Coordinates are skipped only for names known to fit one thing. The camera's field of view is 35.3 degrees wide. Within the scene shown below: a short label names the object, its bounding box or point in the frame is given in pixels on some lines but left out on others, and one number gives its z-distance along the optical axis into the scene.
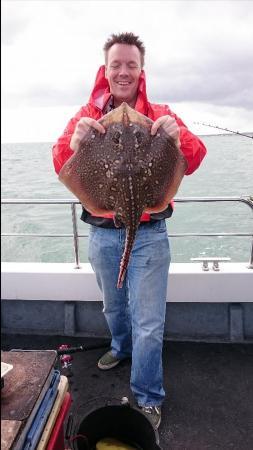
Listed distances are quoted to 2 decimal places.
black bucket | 2.41
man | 2.71
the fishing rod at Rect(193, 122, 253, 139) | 3.62
